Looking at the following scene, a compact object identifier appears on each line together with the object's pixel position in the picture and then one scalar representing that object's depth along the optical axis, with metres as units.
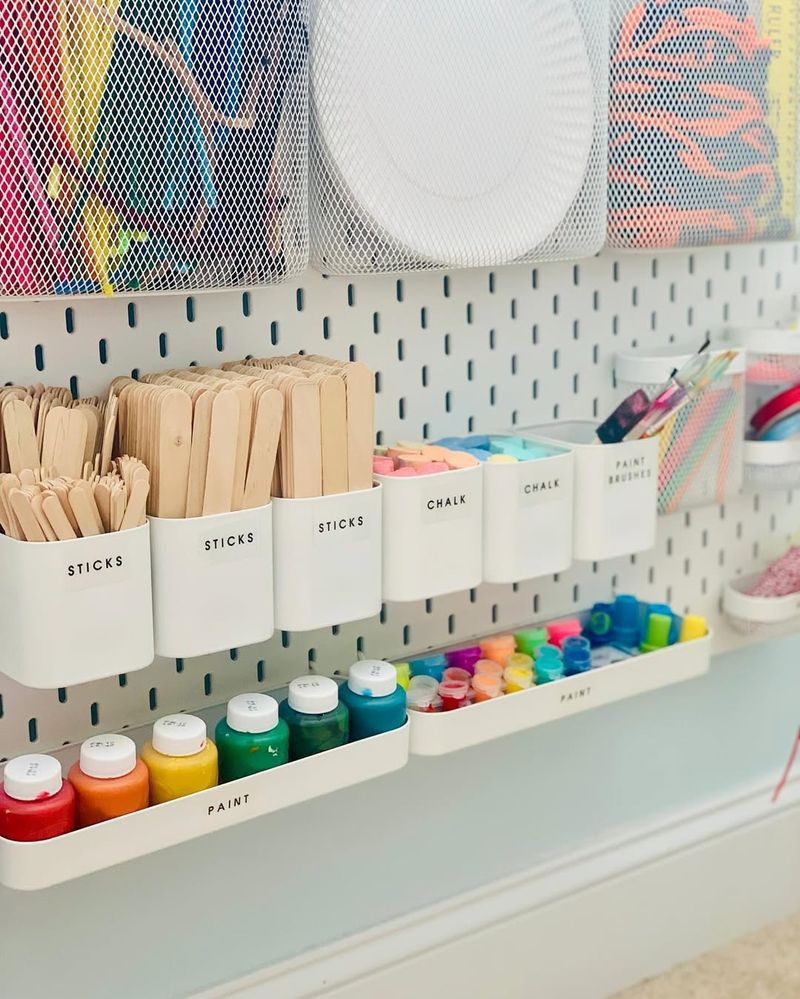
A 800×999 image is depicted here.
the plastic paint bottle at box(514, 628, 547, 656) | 1.06
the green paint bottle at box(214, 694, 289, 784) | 0.84
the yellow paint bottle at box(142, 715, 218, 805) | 0.82
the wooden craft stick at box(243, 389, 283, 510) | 0.78
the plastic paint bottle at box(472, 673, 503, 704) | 0.98
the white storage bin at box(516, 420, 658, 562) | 1.00
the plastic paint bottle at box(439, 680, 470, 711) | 0.97
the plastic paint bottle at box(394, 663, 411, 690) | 0.97
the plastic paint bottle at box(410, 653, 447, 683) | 1.01
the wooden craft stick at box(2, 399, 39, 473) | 0.74
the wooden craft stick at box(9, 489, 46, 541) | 0.71
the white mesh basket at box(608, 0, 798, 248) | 0.99
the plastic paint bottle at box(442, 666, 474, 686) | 1.01
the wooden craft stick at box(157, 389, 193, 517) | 0.75
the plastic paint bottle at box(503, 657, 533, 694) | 1.00
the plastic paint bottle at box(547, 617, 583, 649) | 1.09
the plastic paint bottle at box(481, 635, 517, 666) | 1.04
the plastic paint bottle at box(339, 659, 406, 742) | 0.90
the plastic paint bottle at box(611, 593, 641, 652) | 1.10
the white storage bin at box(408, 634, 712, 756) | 0.95
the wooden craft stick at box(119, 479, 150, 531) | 0.74
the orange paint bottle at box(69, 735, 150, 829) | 0.79
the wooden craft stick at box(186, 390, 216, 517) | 0.76
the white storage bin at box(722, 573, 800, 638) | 1.25
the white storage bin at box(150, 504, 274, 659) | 0.78
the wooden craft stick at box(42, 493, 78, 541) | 0.72
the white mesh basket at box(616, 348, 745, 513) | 1.10
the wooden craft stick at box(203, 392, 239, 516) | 0.76
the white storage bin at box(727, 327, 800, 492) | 1.18
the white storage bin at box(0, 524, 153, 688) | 0.73
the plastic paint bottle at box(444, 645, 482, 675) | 1.03
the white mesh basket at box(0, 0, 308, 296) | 0.72
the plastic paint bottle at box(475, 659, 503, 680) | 1.01
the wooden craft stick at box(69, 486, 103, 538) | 0.72
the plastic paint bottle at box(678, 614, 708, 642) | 1.11
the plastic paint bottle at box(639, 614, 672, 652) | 1.09
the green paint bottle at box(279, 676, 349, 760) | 0.87
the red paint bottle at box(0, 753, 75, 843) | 0.76
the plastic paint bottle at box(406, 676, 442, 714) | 0.96
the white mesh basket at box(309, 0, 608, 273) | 0.84
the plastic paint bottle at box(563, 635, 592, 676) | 1.03
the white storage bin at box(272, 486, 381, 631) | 0.83
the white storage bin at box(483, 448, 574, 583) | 0.94
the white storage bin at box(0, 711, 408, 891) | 0.77
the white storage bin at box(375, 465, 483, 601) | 0.88
